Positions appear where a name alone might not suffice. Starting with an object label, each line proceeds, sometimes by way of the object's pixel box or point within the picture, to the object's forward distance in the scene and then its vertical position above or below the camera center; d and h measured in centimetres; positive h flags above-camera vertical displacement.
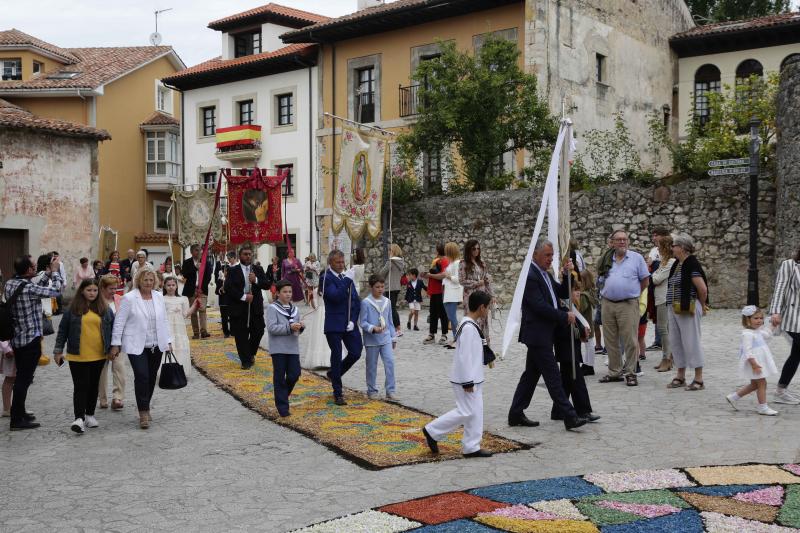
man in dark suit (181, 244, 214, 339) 1633 -95
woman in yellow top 827 -103
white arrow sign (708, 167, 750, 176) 1600 +130
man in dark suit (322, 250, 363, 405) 938 -87
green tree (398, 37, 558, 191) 2405 +366
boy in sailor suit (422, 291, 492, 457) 684 -127
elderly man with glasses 996 -67
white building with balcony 3556 +572
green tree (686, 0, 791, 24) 4031 +1088
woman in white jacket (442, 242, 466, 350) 1396 -81
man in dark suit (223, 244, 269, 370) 1243 -102
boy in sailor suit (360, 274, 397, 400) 958 -105
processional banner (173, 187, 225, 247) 2470 +70
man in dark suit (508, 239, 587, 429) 770 -88
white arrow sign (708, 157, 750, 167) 1623 +147
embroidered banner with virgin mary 1305 +83
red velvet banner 1675 +60
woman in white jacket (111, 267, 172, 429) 845 -95
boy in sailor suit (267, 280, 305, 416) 875 -111
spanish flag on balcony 3681 +447
